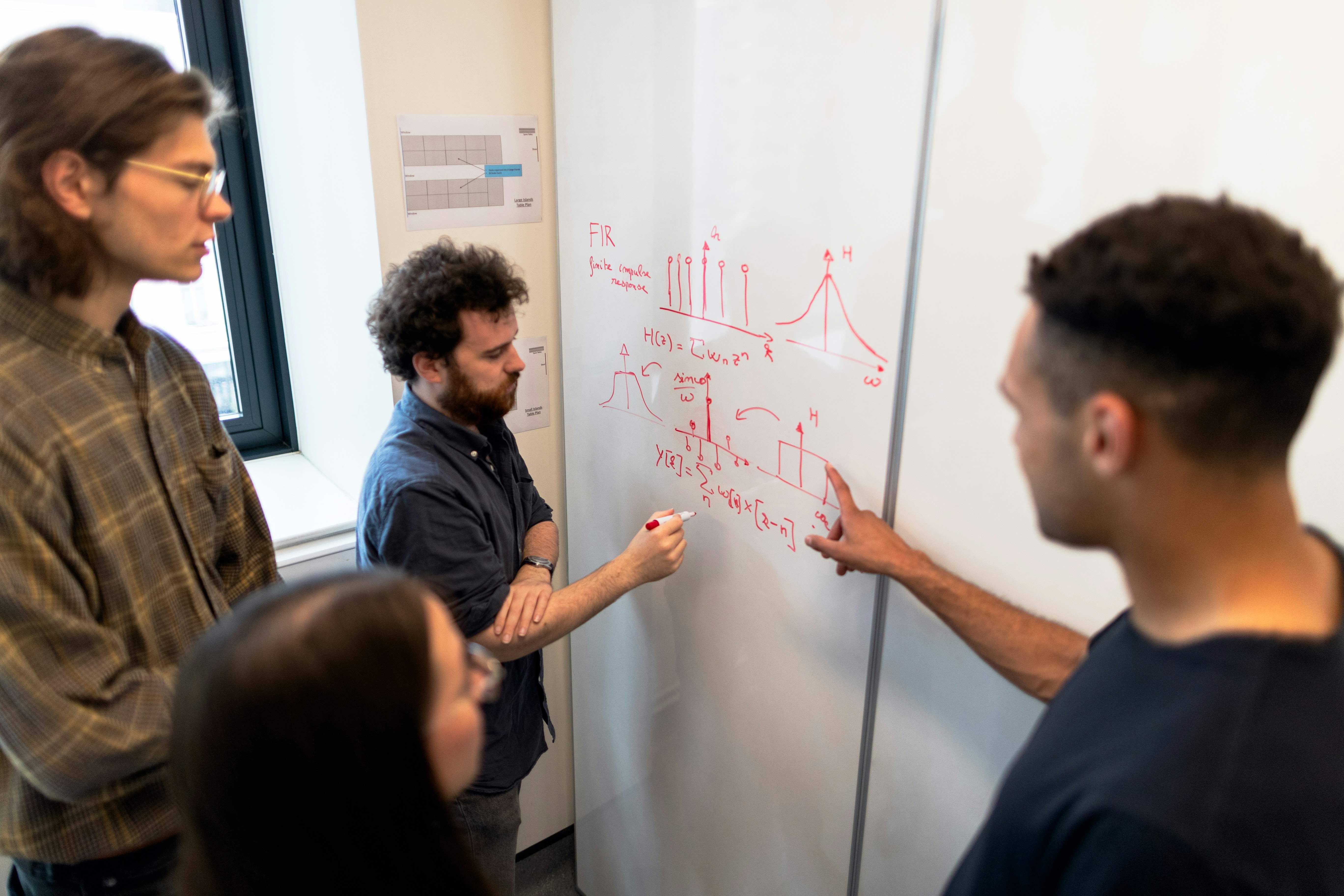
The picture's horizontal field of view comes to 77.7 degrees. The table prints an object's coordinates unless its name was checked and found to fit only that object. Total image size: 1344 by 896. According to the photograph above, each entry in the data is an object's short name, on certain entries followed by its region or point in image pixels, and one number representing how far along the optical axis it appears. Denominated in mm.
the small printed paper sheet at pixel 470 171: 1639
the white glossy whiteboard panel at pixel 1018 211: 773
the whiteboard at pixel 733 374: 1119
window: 1823
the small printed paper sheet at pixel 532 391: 1860
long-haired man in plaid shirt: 908
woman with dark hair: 608
